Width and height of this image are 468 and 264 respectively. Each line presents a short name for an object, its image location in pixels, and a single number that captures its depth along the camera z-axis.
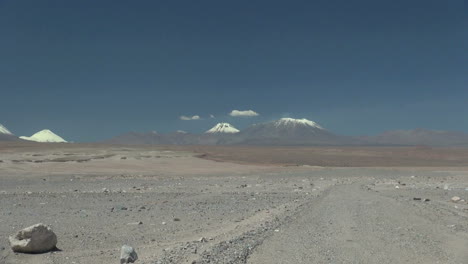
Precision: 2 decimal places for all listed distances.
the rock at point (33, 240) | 10.34
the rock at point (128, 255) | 9.51
